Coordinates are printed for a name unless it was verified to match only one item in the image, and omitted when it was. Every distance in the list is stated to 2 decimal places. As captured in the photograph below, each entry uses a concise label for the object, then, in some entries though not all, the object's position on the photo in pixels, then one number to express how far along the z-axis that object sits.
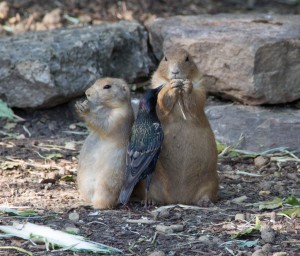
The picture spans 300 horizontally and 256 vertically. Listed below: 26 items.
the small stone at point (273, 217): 11.60
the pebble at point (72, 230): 10.94
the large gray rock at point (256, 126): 15.70
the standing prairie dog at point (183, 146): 12.63
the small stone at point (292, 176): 14.30
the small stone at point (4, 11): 20.10
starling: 12.17
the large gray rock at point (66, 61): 16.55
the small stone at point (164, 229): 11.09
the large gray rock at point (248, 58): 15.91
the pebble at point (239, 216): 11.64
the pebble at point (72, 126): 16.87
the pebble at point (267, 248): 10.33
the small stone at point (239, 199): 12.88
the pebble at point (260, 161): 15.00
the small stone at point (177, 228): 11.17
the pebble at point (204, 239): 10.73
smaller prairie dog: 12.43
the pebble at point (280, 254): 10.22
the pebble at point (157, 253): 10.12
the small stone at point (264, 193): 13.37
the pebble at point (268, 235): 10.69
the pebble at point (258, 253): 10.17
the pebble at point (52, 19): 20.05
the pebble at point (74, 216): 11.62
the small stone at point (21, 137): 16.03
